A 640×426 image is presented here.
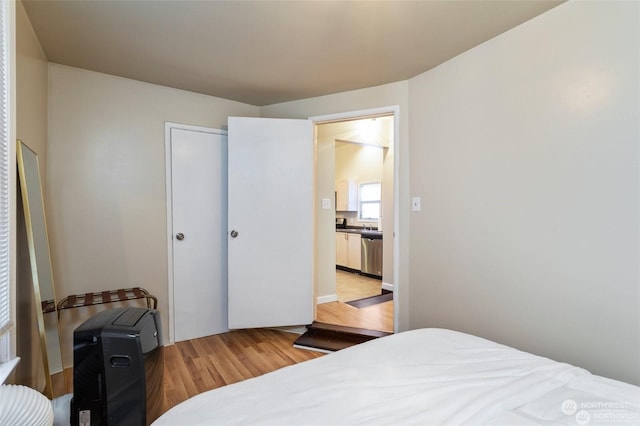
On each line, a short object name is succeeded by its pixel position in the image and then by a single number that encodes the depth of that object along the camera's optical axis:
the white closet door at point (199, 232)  2.63
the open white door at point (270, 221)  2.67
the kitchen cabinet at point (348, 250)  5.18
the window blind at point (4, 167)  1.01
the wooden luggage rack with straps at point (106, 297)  2.06
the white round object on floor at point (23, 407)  0.78
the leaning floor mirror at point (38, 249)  1.48
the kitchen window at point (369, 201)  5.47
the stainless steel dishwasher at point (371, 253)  4.79
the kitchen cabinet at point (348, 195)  5.74
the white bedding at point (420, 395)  0.78
